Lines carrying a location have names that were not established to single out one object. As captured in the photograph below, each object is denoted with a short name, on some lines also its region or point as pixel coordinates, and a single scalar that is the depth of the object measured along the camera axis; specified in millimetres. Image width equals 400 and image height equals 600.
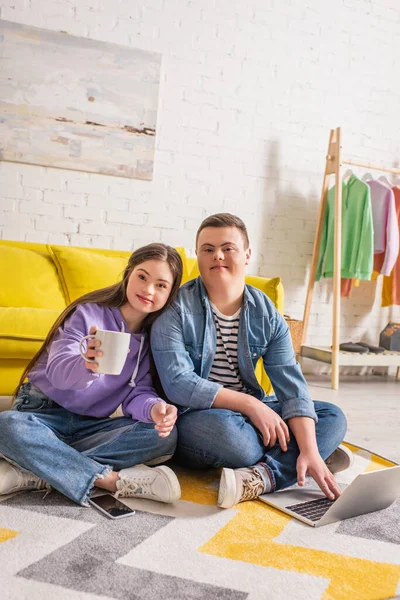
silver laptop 1355
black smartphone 1342
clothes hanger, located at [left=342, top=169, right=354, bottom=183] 3926
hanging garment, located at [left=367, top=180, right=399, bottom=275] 3914
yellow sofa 2625
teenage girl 1408
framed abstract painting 3270
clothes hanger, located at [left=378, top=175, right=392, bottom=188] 4011
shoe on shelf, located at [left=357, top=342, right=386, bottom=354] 3930
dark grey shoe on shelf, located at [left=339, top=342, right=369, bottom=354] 3850
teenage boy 1543
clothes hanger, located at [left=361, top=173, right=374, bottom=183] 3986
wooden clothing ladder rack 3684
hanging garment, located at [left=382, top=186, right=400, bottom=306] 4055
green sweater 3822
